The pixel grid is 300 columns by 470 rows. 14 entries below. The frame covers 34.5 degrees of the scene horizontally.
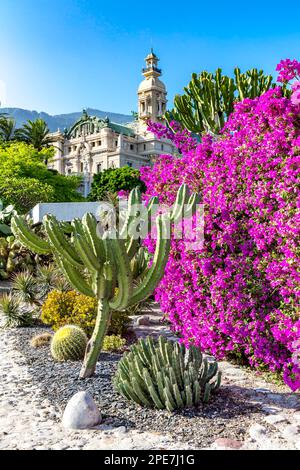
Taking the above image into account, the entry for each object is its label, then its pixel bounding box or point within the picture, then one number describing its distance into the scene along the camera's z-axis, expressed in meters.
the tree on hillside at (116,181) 43.84
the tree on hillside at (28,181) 29.11
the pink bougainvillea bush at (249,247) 5.29
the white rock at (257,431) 3.93
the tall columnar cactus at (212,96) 12.02
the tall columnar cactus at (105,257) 5.04
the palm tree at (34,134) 49.47
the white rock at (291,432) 3.95
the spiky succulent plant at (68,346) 6.22
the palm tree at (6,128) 47.16
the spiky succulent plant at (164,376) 4.41
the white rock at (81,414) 4.12
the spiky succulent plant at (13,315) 8.85
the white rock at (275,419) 4.27
